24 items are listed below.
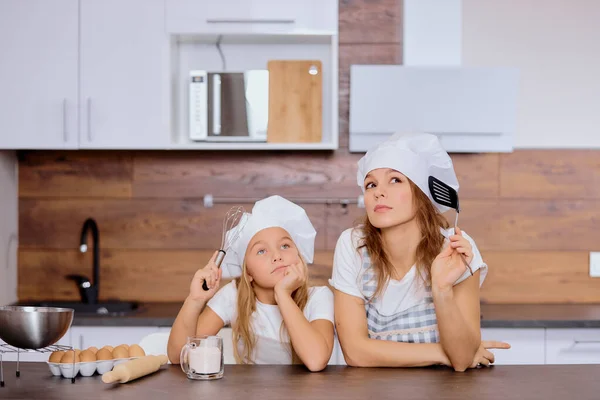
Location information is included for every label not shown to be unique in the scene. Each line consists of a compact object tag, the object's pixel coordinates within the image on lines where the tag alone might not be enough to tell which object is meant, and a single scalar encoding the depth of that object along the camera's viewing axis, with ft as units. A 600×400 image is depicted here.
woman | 6.03
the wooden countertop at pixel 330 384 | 4.49
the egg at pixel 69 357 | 4.93
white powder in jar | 4.94
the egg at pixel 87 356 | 5.00
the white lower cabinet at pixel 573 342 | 9.18
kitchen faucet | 10.36
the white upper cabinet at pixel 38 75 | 9.65
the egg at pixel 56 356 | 4.99
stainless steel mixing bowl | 4.66
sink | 10.16
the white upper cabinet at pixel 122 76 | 9.61
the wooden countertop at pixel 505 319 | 9.08
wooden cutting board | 9.82
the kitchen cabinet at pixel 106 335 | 9.14
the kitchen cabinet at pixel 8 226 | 10.37
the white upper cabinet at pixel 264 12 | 9.53
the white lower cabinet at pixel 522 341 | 9.14
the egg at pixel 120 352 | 5.22
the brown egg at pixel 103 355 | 5.12
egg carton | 4.89
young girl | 6.25
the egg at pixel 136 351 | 5.32
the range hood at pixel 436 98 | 9.53
